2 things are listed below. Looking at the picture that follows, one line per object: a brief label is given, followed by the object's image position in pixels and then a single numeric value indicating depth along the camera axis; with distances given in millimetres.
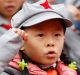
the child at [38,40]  3163
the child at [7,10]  3627
